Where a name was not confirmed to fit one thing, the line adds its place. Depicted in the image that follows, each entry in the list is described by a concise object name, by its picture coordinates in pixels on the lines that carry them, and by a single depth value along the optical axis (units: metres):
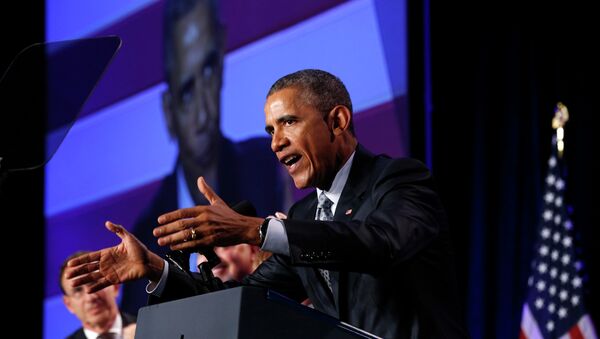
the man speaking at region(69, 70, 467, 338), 3.41
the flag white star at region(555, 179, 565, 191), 9.61
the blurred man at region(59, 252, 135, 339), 8.73
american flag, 9.23
